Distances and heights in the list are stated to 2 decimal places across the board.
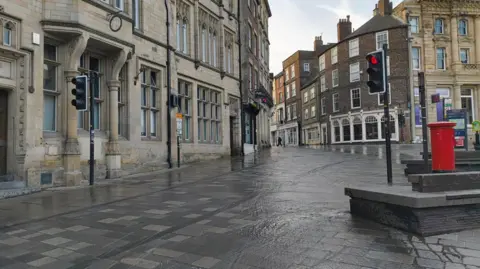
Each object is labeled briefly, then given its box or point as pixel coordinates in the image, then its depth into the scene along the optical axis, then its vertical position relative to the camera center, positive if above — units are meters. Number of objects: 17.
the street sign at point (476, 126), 23.14 +0.95
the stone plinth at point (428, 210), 4.59 -0.89
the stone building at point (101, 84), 9.66 +2.23
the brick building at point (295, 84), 65.19 +11.23
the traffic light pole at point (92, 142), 10.61 +0.21
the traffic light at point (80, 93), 10.02 +1.54
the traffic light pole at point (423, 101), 9.22 +1.05
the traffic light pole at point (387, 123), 7.29 +0.40
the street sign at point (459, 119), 17.78 +1.10
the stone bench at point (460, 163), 9.73 -0.58
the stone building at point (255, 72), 25.44 +6.02
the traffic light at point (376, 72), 7.46 +1.45
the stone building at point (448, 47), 41.91 +10.97
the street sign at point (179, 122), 15.80 +1.09
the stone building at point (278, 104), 75.69 +8.64
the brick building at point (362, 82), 41.03 +7.45
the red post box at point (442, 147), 7.00 -0.10
